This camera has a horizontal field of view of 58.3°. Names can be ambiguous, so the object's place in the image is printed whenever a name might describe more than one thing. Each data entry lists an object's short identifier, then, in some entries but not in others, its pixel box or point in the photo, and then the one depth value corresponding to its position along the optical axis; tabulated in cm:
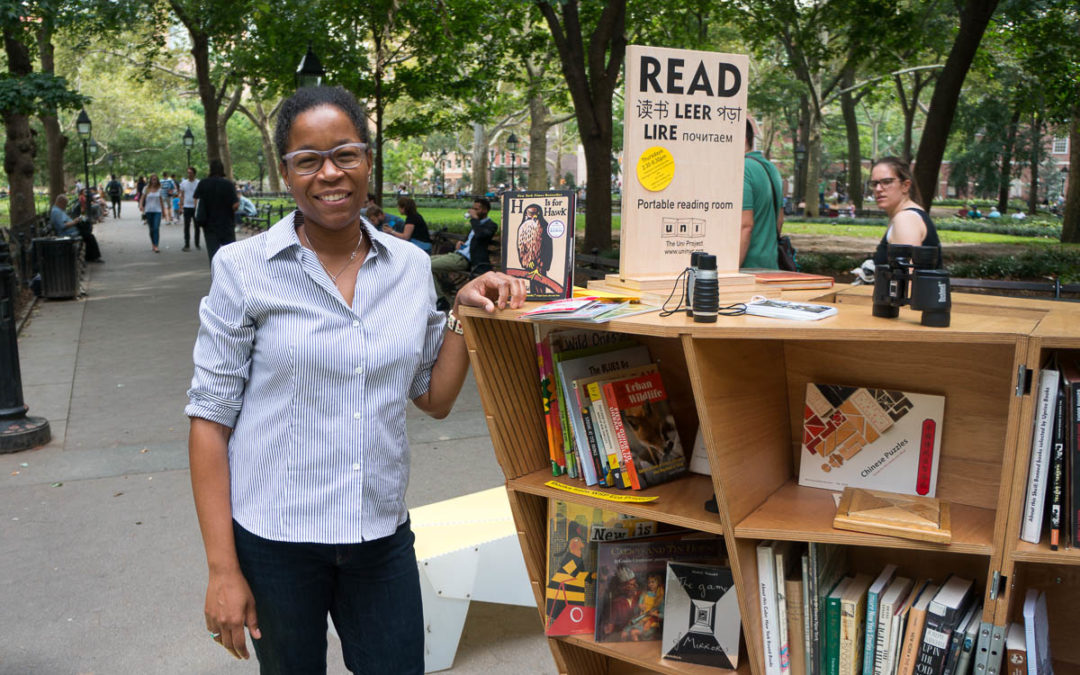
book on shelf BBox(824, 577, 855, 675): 275
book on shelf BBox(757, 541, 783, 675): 279
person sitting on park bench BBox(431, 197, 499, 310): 1213
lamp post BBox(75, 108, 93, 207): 3145
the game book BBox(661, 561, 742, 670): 295
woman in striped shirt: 223
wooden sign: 304
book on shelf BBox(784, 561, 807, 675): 279
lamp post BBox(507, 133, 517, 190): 4247
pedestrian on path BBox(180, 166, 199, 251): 2272
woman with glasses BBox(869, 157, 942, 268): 521
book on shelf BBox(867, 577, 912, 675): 270
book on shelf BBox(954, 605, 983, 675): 257
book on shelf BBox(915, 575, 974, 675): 259
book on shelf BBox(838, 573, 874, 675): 273
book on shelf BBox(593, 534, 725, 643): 316
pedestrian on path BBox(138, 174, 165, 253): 2341
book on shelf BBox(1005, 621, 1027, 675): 251
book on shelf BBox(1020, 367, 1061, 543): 236
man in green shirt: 535
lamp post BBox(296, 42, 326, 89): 1266
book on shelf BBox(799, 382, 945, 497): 293
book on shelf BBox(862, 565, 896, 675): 272
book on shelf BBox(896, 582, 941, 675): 263
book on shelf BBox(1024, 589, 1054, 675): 250
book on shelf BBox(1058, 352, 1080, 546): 233
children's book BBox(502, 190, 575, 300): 293
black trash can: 1454
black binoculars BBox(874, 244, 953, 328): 244
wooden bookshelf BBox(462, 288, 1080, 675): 247
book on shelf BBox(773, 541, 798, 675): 279
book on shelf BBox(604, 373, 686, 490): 302
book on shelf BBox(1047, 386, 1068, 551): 235
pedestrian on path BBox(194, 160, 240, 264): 1504
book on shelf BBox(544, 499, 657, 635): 322
